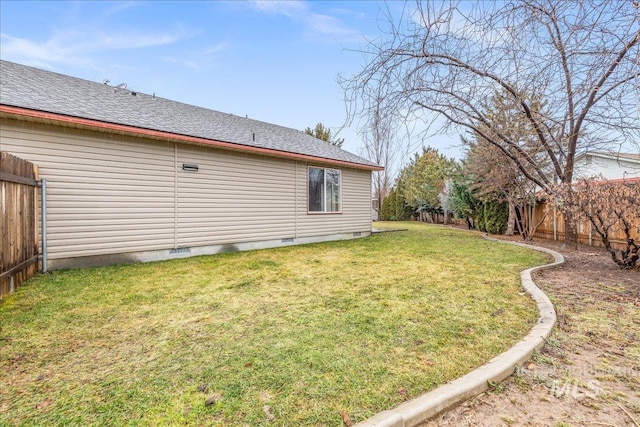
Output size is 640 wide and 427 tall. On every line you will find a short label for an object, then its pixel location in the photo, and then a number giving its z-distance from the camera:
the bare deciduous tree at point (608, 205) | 4.81
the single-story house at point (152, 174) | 5.23
